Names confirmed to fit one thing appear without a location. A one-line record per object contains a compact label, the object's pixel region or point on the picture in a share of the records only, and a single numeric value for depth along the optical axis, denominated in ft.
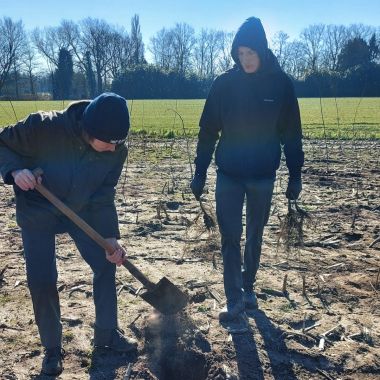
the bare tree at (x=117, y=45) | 192.28
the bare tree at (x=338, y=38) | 237.45
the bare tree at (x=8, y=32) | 181.17
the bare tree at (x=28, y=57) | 166.15
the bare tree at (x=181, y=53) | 240.26
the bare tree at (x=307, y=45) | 219.61
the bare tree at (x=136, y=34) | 228.92
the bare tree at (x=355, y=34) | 245.57
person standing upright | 11.46
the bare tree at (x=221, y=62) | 208.13
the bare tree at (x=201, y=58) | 255.70
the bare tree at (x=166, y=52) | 245.86
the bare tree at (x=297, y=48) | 216.74
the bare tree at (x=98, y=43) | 194.29
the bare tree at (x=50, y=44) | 226.99
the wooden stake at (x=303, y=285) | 13.35
